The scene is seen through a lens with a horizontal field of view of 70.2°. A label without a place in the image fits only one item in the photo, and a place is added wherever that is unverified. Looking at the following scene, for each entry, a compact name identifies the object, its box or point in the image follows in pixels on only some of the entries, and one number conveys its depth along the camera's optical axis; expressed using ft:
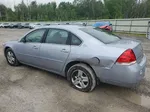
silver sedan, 6.74
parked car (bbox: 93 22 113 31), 38.15
